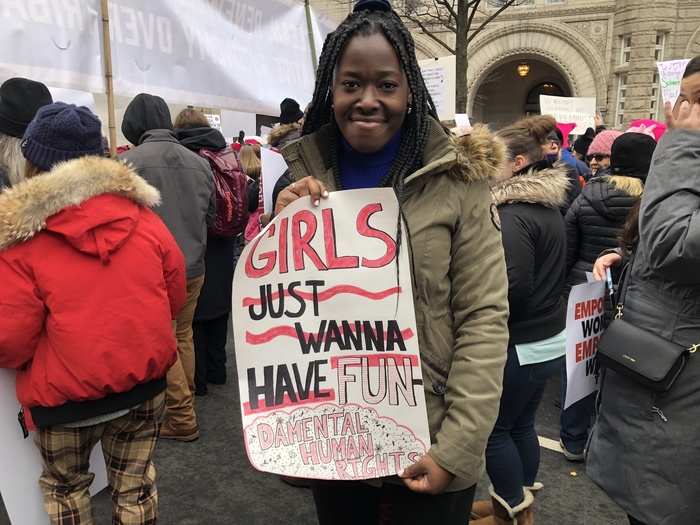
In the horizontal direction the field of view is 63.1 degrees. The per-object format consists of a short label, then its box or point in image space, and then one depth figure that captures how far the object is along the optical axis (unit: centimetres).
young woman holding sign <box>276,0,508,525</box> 138
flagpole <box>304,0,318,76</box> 443
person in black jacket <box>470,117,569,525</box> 247
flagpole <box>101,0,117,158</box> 277
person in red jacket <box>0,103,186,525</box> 184
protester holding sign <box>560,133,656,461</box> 352
